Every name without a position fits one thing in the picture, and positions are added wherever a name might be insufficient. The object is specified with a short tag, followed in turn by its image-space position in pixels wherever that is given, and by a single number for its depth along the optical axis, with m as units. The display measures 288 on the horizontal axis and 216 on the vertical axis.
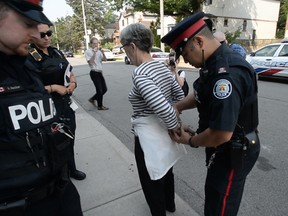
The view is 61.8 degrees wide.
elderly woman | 1.68
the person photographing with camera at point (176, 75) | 3.14
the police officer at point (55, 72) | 2.46
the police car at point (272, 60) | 8.61
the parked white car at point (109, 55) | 26.47
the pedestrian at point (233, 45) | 3.47
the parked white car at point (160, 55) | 15.06
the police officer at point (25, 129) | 1.14
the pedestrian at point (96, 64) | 6.12
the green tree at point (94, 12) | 57.16
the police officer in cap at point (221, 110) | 1.31
